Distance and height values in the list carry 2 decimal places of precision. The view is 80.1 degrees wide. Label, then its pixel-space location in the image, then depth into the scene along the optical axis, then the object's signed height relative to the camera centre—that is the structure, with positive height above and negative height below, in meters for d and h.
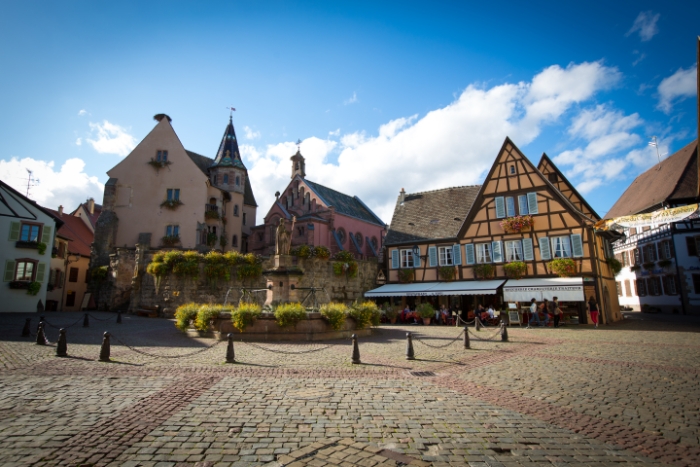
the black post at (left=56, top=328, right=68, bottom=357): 10.56 -0.97
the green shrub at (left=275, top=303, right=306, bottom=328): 14.24 -0.32
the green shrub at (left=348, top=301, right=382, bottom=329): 16.23 -0.29
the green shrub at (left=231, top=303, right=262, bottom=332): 14.34 -0.32
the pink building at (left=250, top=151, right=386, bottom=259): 40.78 +8.67
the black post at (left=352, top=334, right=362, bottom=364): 9.93 -1.16
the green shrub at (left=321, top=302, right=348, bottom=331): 14.91 -0.31
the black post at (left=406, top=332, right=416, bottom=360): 10.67 -1.19
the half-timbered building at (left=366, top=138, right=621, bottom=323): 22.81 +3.31
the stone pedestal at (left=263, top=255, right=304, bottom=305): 16.95 +1.07
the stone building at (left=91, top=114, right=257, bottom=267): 34.41 +8.92
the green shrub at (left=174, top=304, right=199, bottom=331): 15.72 -0.32
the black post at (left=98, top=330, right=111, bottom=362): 9.93 -1.01
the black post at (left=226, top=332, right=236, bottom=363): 9.98 -1.09
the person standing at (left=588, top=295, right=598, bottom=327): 21.00 -0.28
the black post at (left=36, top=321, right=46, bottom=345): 12.64 -0.85
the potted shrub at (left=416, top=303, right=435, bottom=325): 24.39 -0.40
